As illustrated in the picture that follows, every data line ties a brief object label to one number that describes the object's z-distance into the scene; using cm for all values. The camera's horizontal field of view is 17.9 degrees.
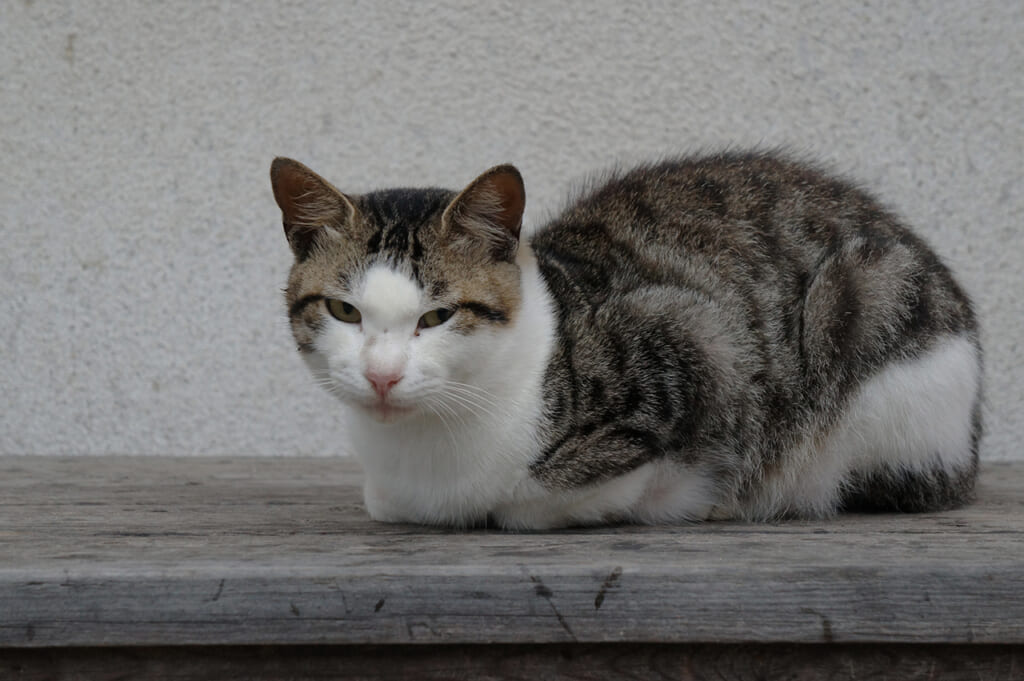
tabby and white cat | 153
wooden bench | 142
